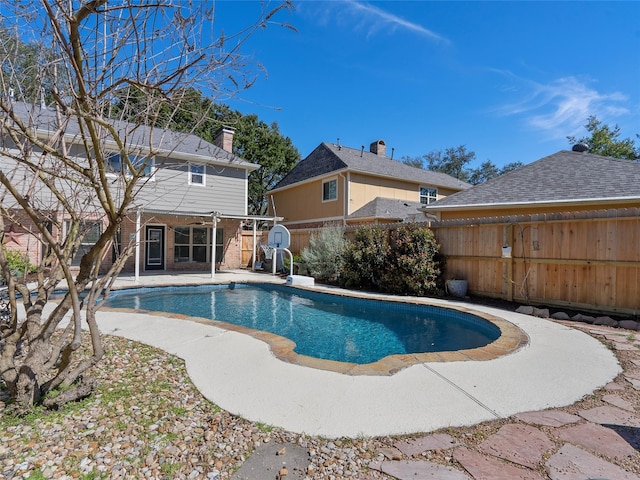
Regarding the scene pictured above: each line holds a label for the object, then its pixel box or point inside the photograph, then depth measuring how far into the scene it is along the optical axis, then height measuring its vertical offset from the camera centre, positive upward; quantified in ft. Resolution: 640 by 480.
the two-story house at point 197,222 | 44.27 +2.74
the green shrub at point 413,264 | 29.55 -1.81
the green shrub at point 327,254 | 38.75 -1.47
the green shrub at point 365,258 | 33.42 -1.60
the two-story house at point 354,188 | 55.31 +10.39
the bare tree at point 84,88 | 6.79 +3.58
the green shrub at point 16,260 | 32.50 -2.26
